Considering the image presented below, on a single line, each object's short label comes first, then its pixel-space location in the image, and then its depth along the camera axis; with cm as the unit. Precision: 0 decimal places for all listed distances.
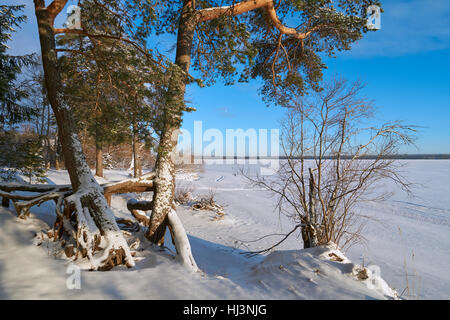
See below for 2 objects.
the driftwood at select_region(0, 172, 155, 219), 391
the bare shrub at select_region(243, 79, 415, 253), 424
